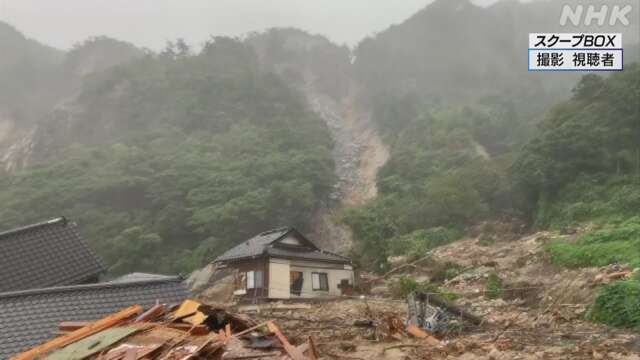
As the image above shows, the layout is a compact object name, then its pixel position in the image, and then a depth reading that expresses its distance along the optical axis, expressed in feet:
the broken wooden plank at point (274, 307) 79.25
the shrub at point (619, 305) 47.80
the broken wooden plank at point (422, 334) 43.88
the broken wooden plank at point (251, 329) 25.67
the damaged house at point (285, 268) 86.58
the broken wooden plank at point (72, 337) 28.04
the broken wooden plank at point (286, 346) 22.80
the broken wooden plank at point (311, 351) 25.22
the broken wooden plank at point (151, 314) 28.96
